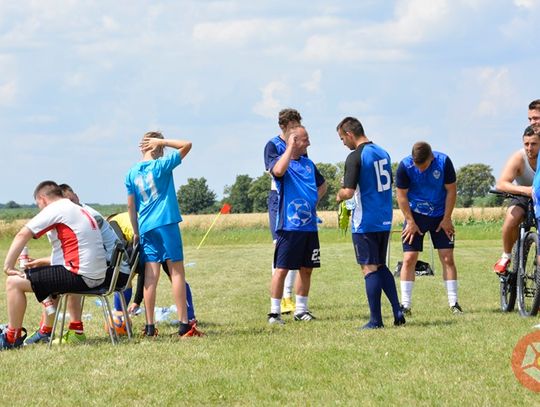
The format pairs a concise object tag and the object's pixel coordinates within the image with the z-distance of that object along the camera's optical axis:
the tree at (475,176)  130.75
